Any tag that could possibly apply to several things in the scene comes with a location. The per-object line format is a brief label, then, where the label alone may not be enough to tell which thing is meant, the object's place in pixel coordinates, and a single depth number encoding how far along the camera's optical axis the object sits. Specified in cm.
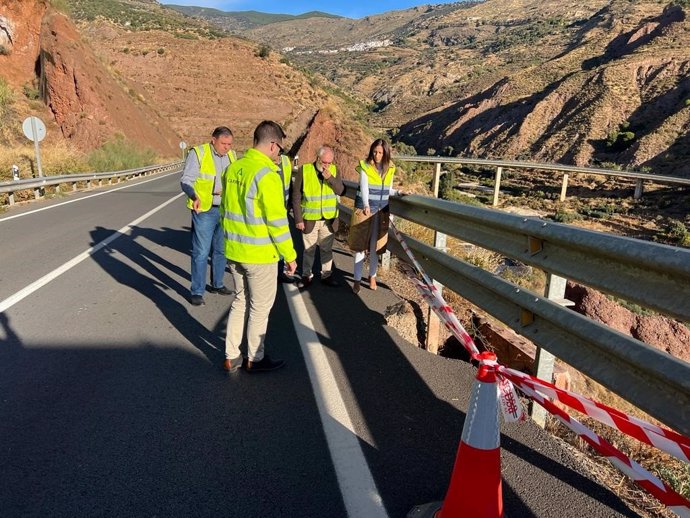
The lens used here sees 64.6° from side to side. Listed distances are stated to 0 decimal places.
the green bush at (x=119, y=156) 2962
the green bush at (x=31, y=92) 3747
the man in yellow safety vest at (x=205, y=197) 622
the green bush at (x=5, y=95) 3142
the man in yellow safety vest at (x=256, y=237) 394
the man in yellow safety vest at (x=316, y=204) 710
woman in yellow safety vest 660
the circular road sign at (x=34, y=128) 1947
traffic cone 224
